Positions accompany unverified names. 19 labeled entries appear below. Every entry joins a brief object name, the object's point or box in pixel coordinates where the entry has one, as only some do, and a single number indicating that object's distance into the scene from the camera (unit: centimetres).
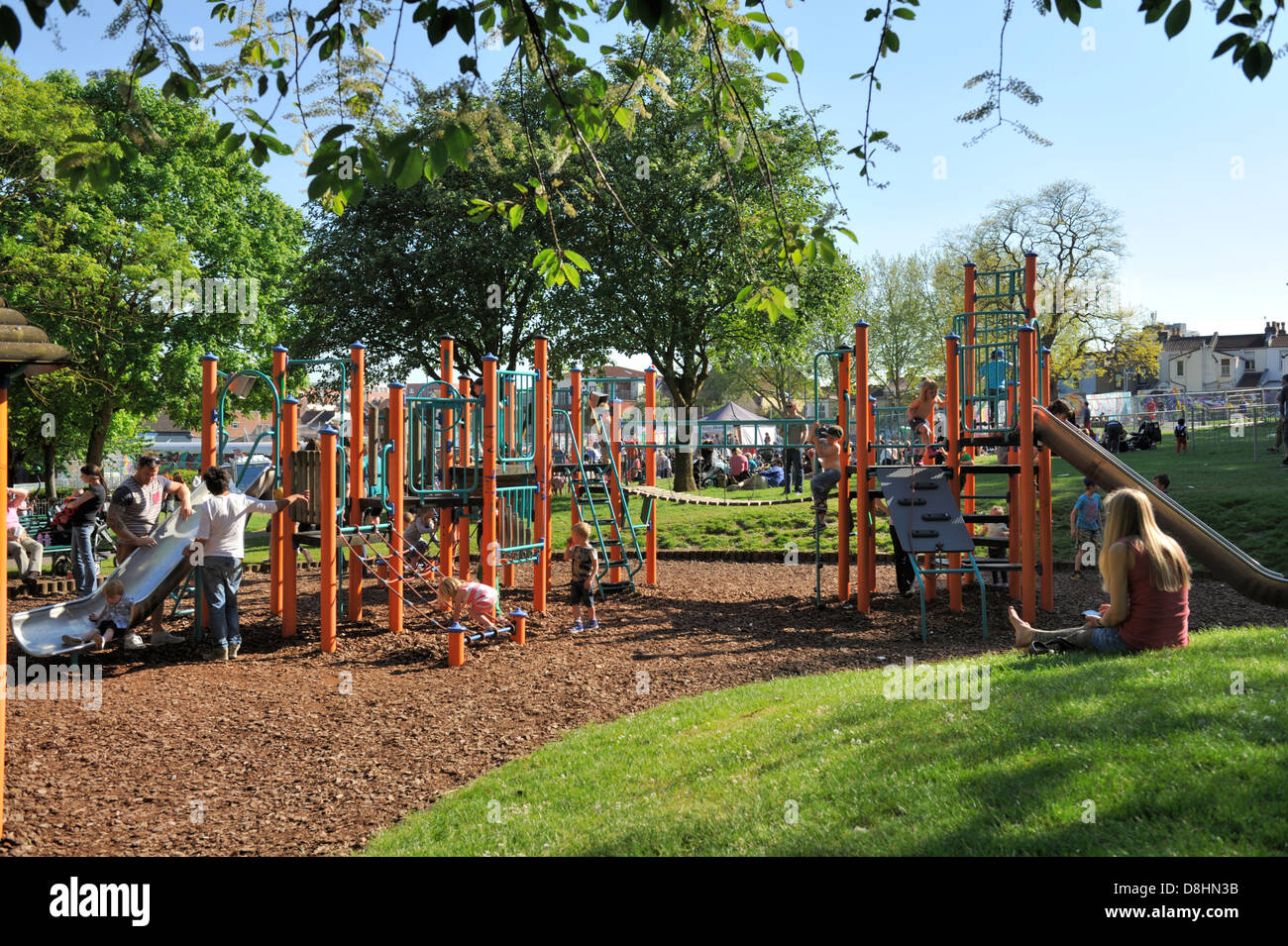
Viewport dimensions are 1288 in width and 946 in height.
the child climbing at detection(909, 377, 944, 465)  1282
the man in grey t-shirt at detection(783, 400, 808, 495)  2682
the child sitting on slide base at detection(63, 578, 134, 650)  976
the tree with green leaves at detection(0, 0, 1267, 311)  379
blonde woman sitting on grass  647
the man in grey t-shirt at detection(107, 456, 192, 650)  1080
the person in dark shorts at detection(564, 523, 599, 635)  1123
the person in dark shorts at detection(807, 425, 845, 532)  1294
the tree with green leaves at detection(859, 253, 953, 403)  5334
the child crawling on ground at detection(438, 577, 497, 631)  996
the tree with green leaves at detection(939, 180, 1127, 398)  4647
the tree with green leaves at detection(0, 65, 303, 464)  2409
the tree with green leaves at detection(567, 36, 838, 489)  2720
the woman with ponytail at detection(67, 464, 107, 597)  1382
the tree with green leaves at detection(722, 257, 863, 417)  2953
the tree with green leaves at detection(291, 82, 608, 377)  2705
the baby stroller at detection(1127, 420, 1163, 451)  3180
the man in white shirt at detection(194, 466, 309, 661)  968
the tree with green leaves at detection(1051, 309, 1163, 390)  4794
